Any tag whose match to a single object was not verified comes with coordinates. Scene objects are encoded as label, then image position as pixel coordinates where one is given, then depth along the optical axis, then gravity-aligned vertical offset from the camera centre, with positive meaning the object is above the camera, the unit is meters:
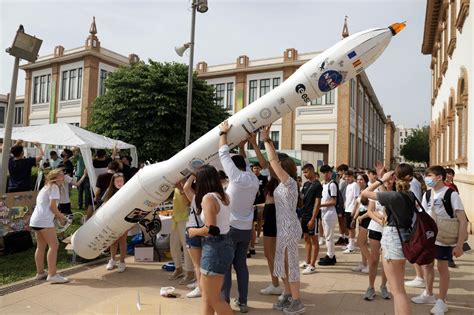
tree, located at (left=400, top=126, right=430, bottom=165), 60.41 +6.47
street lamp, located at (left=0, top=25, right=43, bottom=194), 6.92 +2.26
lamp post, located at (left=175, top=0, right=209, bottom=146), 9.49 +3.71
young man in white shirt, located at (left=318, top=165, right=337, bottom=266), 6.69 -0.68
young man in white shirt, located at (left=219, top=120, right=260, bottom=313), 4.25 -0.42
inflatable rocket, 4.95 +0.80
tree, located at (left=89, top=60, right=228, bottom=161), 17.45 +3.26
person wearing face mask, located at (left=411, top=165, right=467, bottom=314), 4.27 -0.38
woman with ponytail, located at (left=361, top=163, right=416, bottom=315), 3.63 -0.45
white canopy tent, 9.25 +0.93
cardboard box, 6.65 -1.46
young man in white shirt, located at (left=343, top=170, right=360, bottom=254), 7.84 -0.50
